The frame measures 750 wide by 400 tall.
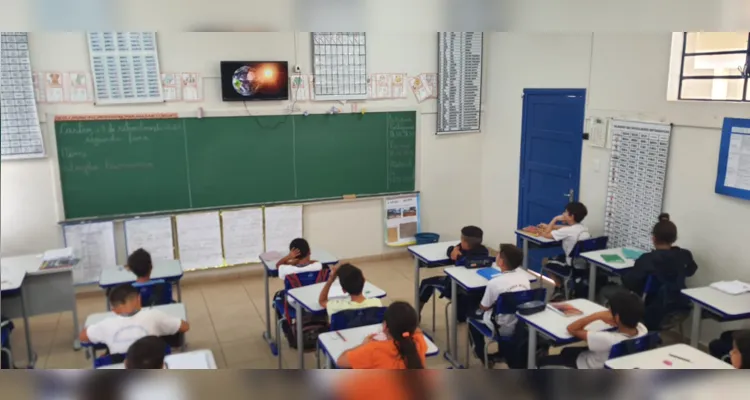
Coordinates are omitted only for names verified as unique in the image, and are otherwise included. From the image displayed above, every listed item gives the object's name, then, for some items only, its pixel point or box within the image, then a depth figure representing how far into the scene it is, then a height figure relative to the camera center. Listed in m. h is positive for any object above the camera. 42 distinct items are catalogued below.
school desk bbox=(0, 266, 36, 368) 4.16 -1.37
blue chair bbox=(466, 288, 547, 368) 3.65 -1.31
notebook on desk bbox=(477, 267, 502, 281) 4.18 -1.30
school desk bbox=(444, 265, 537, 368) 4.02 -1.32
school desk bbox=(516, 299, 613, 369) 3.23 -1.33
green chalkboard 5.57 -0.64
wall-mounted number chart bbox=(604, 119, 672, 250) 4.85 -0.74
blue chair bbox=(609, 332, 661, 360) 2.93 -1.29
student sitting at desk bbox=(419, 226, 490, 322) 4.52 -1.31
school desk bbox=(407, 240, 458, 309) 4.75 -1.33
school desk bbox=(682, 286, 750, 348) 3.61 -1.35
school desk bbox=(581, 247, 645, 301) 4.55 -1.34
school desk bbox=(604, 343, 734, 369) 2.70 -1.28
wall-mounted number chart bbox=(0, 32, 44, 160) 5.09 -0.08
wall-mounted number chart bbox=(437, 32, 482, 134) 6.77 +0.18
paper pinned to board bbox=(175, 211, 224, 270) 6.04 -1.49
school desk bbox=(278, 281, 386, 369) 3.69 -1.32
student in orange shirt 2.76 -1.22
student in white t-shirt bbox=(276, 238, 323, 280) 4.30 -1.25
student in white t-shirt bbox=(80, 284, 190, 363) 3.15 -1.26
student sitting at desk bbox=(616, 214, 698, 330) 4.12 -1.34
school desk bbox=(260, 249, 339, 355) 4.60 -1.35
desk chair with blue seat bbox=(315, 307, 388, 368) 3.38 -1.30
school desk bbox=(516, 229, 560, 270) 5.38 -1.37
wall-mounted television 5.86 +0.21
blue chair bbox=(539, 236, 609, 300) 5.13 -1.38
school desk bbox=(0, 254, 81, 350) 4.49 -1.51
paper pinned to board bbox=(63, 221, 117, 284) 5.60 -1.45
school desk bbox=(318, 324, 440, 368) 2.99 -1.31
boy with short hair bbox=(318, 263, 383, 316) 3.53 -1.22
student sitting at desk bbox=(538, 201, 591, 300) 5.19 -1.26
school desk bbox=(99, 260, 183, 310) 4.21 -1.33
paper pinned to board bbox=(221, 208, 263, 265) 6.22 -1.48
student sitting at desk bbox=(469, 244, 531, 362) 3.69 -1.27
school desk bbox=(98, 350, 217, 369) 2.57 -1.22
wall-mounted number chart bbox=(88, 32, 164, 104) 5.38 +0.30
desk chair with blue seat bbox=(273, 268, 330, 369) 4.19 -1.36
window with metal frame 4.16 +0.21
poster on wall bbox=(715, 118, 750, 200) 4.10 -0.46
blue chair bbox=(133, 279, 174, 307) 4.10 -1.39
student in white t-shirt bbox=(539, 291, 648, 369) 3.05 -1.27
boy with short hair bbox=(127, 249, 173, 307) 4.11 -1.27
